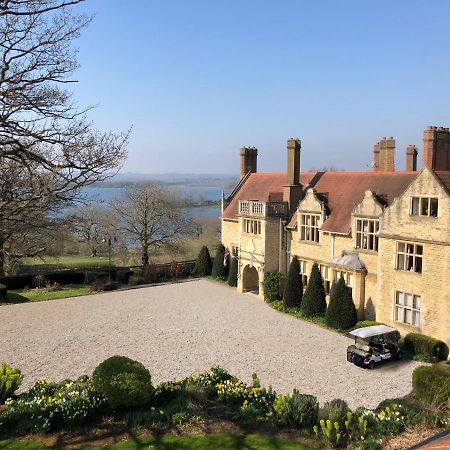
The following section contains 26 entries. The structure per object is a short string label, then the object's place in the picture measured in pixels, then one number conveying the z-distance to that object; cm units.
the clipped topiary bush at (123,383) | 1146
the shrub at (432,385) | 1299
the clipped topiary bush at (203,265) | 3916
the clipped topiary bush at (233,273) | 3464
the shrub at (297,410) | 1088
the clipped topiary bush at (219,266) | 3694
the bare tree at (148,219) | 4616
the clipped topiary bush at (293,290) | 2723
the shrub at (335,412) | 1065
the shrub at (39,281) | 3559
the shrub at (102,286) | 3381
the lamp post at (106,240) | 3696
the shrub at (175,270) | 3885
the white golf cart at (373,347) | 1873
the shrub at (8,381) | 1259
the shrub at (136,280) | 3634
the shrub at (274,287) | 2925
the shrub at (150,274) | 3700
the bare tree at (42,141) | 1061
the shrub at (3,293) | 2997
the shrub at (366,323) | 2193
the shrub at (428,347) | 1909
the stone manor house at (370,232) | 1972
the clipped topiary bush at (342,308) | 2309
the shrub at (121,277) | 3769
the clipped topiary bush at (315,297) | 2533
